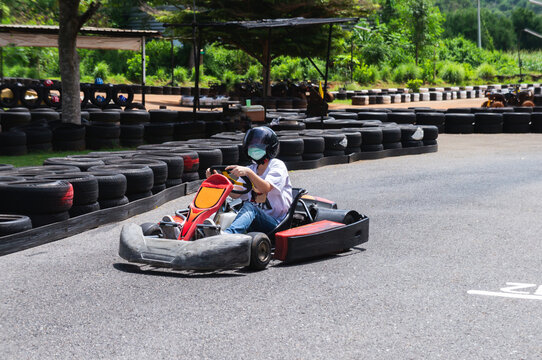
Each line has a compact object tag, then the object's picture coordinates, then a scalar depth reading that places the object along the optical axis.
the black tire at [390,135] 12.98
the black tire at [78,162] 7.94
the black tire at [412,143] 13.40
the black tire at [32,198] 5.93
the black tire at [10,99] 17.73
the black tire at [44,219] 6.04
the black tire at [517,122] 17.77
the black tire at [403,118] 17.89
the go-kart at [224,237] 4.74
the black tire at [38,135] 11.52
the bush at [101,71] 35.16
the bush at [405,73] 38.28
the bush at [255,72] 36.68
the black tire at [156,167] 7.90
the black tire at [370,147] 12.64
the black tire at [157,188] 7.97
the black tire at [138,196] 7.42
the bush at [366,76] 37.06
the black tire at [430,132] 13.67
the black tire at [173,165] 8.36
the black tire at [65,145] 11.93
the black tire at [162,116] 15.78
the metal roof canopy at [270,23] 13.16
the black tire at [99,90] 19.81
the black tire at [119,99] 20.20
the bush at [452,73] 40.88
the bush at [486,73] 43.67
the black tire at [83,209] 6.53
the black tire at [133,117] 15.45
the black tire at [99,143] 12.30
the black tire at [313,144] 11.20
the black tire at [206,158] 9.07
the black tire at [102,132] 12.22
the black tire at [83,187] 6.51
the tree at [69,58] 12.74
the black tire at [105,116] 15.32
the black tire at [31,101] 18.05
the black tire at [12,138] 11.13
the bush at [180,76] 36.66
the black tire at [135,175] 7.33
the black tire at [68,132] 11.88
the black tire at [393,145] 13.00
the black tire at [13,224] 5.66
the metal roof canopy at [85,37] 19.81
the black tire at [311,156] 11.27
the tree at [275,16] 24.09
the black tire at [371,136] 12.62
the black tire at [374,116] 16.98
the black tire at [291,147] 10.95
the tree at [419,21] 42.31
